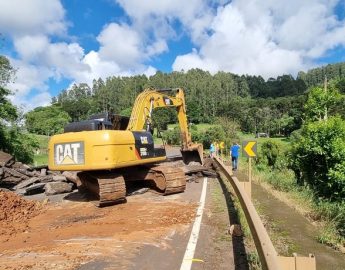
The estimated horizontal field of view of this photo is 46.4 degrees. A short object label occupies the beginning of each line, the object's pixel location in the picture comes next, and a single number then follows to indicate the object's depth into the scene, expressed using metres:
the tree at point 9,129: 27.27
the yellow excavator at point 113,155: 11.35
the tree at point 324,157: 15.92
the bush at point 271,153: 31.33
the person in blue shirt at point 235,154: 23.95
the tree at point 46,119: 101.72
